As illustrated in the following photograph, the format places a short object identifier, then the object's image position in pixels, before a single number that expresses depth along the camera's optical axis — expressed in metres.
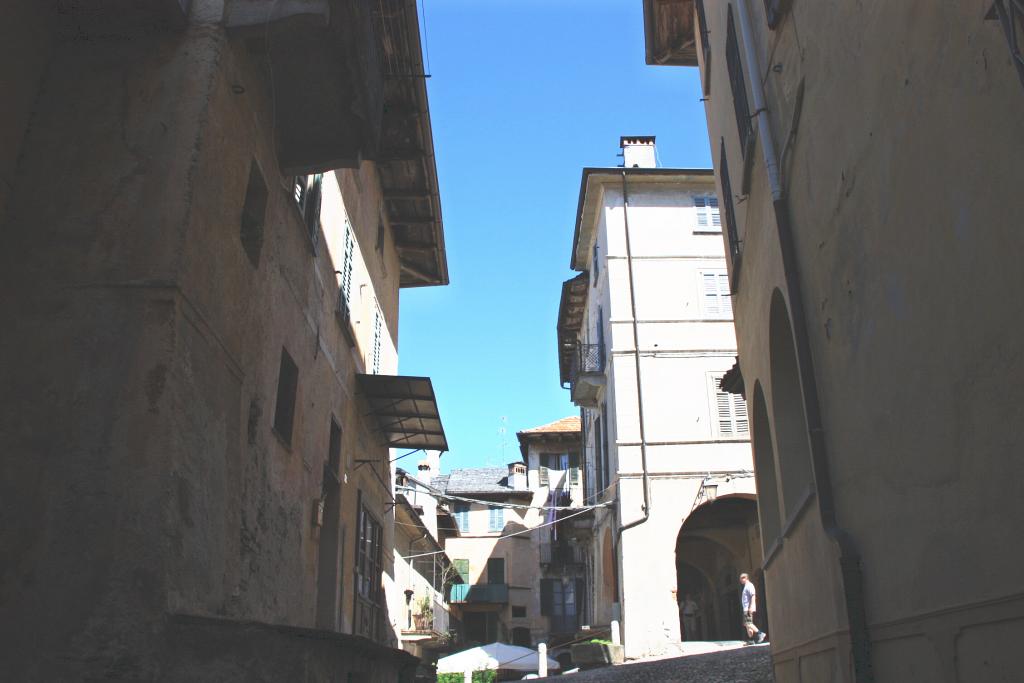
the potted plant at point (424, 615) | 31.30
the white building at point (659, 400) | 21.64
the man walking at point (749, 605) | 17.73
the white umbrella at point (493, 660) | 28.38
